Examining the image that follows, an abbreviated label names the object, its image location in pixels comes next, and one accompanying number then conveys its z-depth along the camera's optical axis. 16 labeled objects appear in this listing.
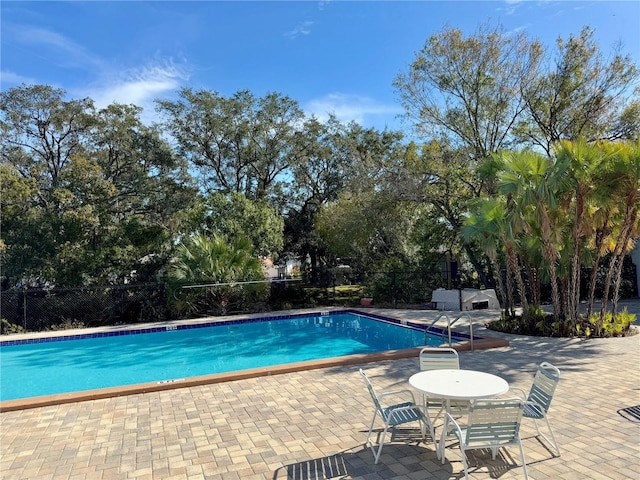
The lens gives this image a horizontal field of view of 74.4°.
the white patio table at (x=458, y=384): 3.66
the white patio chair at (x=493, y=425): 3.30
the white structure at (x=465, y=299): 13.68
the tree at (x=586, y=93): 13.19
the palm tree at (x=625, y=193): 7.96
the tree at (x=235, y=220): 16.02
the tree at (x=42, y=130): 16.94
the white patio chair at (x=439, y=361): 4.88
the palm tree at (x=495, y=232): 9.32
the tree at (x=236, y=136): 18.52
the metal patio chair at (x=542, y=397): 3.92
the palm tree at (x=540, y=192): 8.44
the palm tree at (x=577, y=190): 8.25
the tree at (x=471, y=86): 13.70
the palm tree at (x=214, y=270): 14.48
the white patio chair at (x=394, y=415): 3.83
